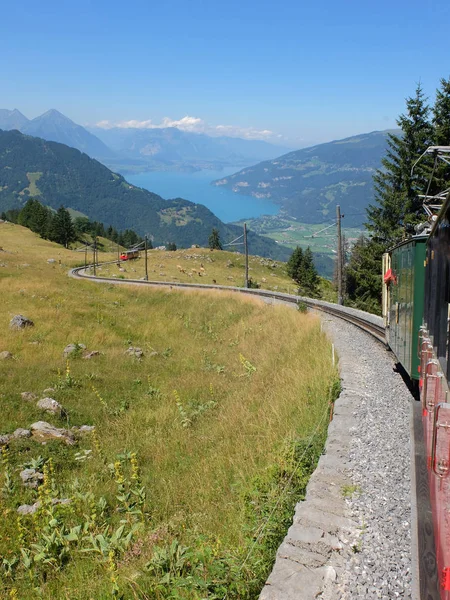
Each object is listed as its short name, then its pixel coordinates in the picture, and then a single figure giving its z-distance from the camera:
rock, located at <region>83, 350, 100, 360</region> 16.14
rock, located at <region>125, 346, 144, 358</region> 17.27
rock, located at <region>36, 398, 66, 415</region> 11.10
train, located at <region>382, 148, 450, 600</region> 3.82
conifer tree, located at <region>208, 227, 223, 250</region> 124.27
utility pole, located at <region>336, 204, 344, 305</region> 31.28
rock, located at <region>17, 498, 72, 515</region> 6.83
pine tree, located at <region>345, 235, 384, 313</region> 42.16
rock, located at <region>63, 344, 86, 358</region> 16.09
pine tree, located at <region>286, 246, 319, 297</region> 77.94
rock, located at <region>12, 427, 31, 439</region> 9.53
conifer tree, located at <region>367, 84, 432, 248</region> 39.81
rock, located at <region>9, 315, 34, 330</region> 18.11
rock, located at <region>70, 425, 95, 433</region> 10.59
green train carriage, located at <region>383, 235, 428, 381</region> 8.56
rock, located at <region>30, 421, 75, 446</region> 9.77
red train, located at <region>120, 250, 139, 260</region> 85.12
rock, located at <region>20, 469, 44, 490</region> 7.88
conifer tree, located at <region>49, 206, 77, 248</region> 104.44
